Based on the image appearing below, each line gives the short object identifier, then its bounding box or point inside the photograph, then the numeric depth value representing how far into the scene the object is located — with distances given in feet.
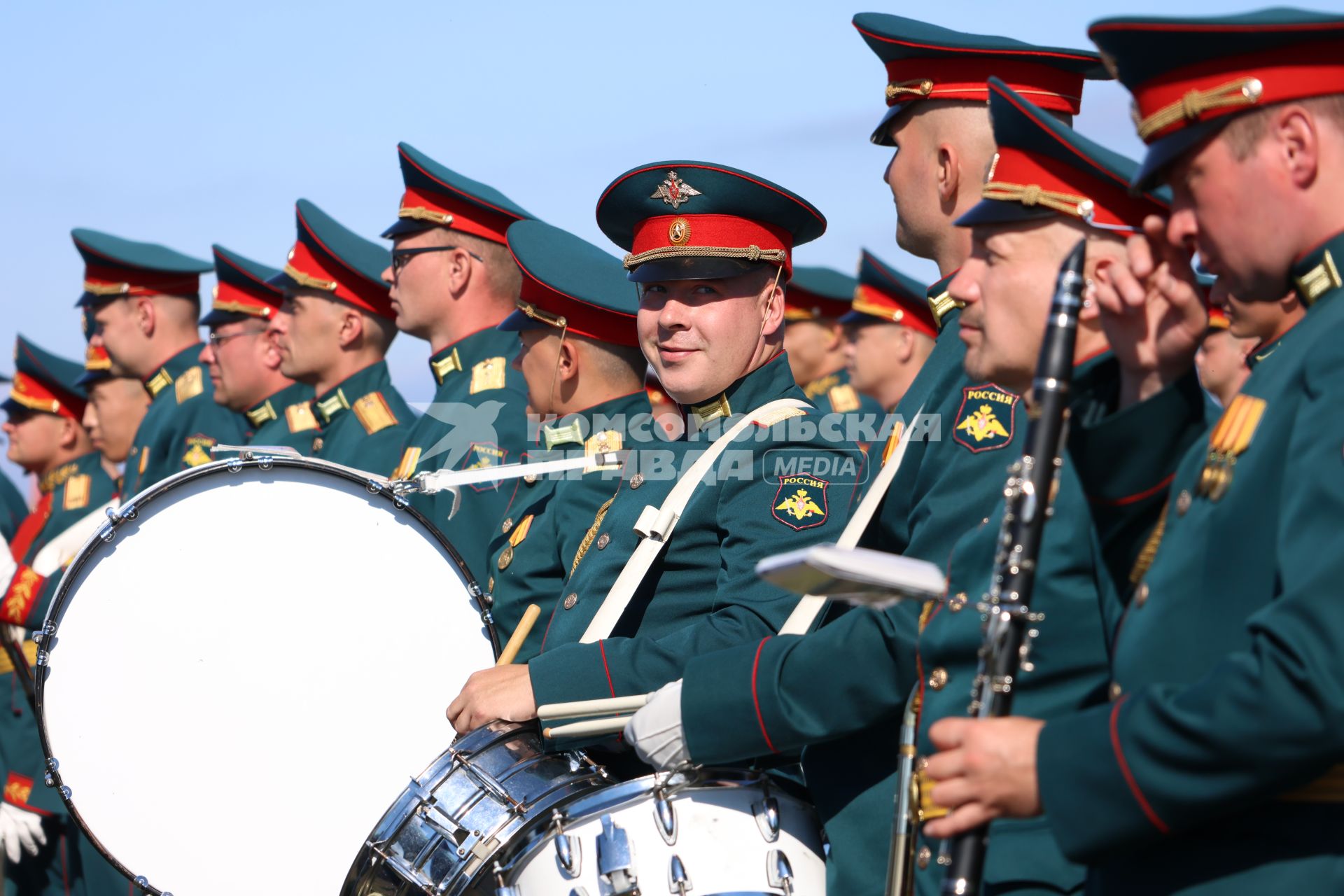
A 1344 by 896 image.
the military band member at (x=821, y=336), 42.70
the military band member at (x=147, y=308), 35.76
